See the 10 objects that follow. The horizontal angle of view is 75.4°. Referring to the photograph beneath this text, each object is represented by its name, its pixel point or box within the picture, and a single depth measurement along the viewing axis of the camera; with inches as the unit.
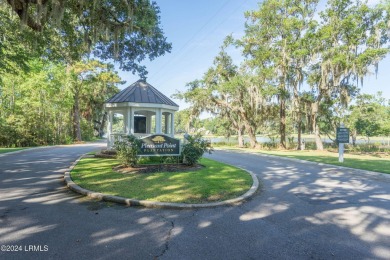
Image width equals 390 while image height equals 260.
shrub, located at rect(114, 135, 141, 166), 363.9
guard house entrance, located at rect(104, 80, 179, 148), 497.0
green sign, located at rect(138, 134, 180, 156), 381.7
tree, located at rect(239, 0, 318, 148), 909.2
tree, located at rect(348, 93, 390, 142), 1263.5
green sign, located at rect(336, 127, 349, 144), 546.0
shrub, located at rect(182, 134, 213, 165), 388.2
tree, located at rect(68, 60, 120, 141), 1160.8
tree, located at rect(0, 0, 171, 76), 294.3
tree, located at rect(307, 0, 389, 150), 824.3
